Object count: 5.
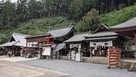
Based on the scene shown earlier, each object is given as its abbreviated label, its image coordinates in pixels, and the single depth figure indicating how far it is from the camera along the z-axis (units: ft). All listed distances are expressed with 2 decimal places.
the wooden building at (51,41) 47.14
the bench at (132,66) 24.44
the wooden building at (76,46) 40.61
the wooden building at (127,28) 25.47
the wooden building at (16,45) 64.78
